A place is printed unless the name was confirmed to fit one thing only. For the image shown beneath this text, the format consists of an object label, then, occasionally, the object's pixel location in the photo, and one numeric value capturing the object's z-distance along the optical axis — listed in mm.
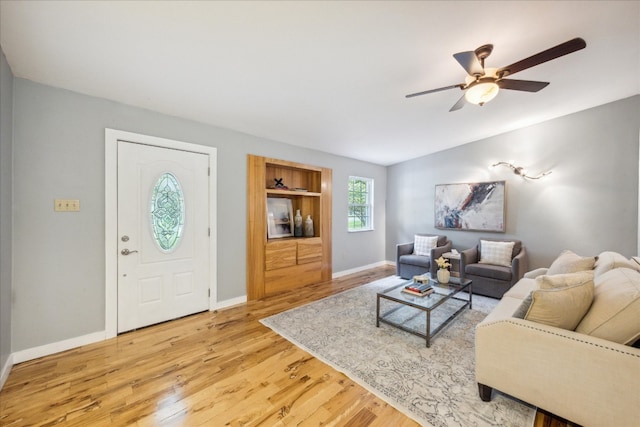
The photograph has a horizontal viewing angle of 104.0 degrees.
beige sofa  1296
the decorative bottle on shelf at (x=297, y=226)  4438
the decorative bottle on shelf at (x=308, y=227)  4508
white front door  2658
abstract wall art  4445
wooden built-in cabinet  3668
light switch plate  2303
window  5445
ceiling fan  1791
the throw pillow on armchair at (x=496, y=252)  3971
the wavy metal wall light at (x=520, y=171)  4117
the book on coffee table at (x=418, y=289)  2738
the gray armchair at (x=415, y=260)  4342
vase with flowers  3086
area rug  1639
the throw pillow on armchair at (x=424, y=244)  4715
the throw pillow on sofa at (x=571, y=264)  2436
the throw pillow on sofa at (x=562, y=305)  1528
